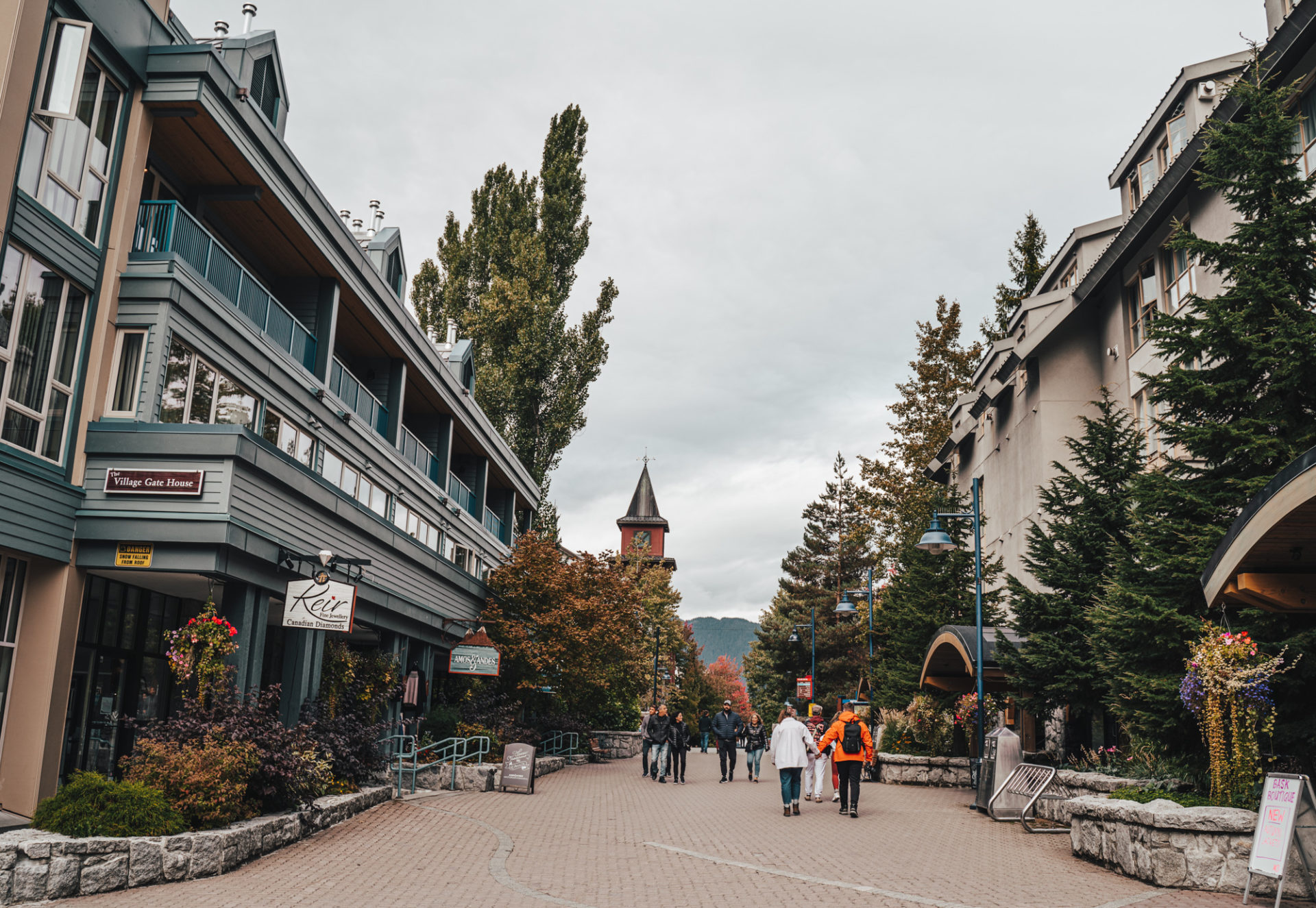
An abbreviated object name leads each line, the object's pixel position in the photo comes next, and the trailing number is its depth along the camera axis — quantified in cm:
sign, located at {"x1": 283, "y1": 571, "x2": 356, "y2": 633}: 1486
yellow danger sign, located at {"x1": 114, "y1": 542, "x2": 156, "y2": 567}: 1311
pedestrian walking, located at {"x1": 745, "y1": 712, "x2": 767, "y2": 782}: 2559
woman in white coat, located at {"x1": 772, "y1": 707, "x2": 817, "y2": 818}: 1600
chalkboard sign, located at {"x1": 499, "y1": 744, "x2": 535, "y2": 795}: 1928
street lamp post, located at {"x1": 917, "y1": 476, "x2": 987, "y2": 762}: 1988
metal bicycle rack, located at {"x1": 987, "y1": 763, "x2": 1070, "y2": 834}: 1507
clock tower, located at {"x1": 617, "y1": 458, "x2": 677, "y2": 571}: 10319
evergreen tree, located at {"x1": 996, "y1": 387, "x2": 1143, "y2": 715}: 1794
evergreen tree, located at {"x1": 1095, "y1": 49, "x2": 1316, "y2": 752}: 1234
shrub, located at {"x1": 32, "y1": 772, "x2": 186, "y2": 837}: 965
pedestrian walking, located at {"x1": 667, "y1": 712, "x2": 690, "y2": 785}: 2470
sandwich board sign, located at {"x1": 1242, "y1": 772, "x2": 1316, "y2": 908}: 851
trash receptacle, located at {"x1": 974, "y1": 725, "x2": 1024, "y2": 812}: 1619
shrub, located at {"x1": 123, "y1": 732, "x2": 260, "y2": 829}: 1069
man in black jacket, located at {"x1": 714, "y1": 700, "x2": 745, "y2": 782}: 2334
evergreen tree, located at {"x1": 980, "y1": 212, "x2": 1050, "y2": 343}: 4456
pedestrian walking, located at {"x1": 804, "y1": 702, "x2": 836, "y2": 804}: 1901
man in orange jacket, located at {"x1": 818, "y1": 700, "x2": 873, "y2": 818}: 1569
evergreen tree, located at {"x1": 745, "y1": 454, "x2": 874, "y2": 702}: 6219
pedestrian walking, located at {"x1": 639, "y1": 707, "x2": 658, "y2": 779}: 2584
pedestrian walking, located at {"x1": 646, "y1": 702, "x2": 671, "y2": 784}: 2466
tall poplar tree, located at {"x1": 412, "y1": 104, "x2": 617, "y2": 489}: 3534
